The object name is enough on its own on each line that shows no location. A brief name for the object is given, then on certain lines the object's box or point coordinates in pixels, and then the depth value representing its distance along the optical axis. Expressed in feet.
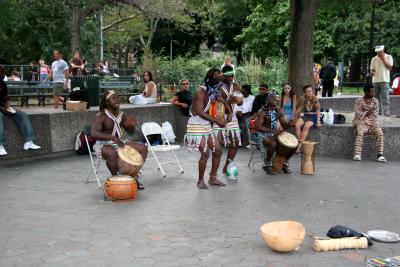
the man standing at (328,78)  55.98
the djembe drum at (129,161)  24.25
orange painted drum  22.88
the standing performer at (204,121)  25.58
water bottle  28.22
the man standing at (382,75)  44.39
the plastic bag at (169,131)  40.16
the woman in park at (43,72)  55.47
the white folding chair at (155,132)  29.03
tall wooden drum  30.12
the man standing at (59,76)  42.75
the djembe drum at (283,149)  29.32
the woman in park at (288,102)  36.06
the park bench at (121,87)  51.80
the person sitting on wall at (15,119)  30.91
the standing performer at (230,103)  26.76
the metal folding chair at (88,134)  27.58
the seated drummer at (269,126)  29.63
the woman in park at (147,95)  42.79
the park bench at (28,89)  44.93
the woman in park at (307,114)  35.18
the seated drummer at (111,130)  24.47
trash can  40.60
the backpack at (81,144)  35.57
